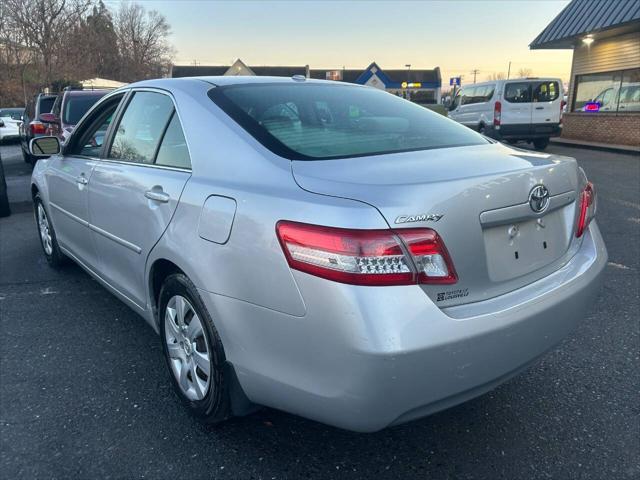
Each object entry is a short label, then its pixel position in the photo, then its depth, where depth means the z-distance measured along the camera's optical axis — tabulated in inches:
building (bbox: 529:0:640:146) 622.2
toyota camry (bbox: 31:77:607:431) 66.8
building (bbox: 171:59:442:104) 2042.6
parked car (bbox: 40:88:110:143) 364.0
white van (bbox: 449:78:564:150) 606.9
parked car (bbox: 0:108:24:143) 765.9
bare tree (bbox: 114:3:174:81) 2493.8
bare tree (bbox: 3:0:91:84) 1403.8
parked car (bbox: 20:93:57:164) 434.9
